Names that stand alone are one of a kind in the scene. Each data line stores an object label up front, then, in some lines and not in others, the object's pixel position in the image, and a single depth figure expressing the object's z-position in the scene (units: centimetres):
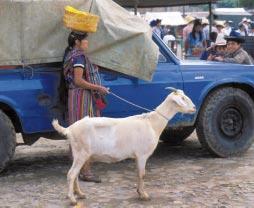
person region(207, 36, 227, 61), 886
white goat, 600
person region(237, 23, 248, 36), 2054
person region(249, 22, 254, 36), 2176
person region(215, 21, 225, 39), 1979
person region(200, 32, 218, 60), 912
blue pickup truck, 698
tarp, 700
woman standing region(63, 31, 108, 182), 662
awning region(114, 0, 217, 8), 1532
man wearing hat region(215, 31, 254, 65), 853
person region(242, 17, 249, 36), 2091
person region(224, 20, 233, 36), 2274
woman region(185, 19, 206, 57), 1534
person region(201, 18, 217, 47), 1630
